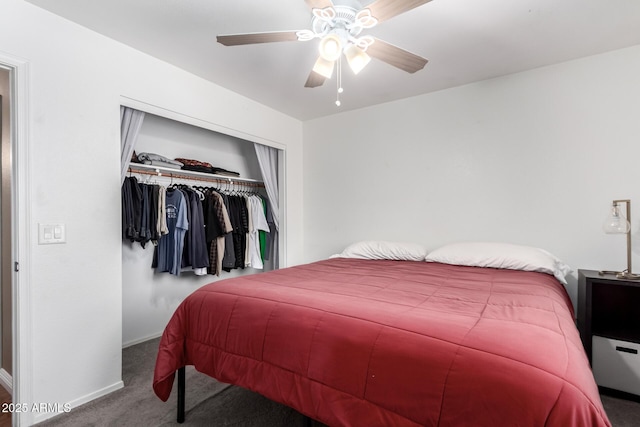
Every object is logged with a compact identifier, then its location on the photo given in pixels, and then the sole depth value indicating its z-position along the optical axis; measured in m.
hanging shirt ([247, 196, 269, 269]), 3.59
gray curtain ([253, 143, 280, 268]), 3.65
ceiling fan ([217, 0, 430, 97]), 1.49
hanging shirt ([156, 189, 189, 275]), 2.87
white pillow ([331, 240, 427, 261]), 2.89
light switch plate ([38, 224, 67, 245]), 1.84
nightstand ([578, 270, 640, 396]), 1.94
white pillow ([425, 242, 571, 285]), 2.26
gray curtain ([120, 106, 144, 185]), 2.38
